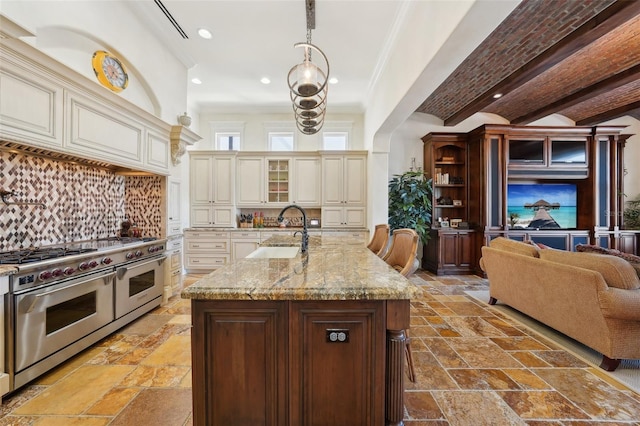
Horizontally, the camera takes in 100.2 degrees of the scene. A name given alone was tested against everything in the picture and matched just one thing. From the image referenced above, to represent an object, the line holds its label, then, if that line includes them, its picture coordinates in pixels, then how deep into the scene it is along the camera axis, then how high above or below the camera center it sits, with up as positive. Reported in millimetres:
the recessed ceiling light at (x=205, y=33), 3402 +2328
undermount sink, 2417 -369
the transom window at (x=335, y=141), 6109 +1659
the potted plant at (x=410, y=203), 5289 +197
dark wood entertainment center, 5168 +655
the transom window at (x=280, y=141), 6137 +1653
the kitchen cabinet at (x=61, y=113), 1860 +882
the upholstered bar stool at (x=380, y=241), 2832 -317
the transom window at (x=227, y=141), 6176 +1667
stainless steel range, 1859 -733
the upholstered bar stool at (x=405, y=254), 1821 -327
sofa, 2143 -760
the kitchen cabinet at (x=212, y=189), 5637 +506
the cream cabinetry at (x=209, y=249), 5480 -741
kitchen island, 1280 -695
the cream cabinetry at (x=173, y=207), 3762 +86
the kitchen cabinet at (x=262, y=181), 5758 +688
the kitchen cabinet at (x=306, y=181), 5742 +687
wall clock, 2785 +1549
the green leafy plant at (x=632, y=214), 5730 -20
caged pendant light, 2109 +991
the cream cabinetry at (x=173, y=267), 3718 -786
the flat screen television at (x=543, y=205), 5625 +171
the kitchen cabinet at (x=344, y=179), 5621 +714
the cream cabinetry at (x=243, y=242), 5453 -596
